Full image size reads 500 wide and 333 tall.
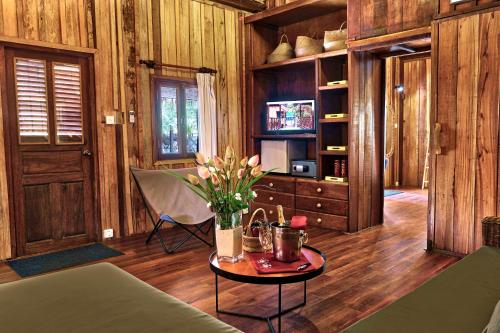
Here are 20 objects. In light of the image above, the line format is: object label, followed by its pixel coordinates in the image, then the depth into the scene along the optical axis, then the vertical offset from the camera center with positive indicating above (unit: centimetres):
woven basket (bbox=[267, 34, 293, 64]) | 525 +120
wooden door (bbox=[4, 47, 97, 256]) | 378 +0
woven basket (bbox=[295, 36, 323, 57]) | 493 +120
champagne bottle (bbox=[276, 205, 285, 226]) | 230 -43
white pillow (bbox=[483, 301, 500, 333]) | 92 -44
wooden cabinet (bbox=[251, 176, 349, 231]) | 454 -71
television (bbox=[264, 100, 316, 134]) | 491 +33
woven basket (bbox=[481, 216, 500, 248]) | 199 -47
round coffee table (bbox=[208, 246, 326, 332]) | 197 -66
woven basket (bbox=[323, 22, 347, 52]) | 459 +120
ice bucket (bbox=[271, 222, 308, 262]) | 216 -55
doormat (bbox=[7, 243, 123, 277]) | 344 -104
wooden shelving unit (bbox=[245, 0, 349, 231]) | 470 +71
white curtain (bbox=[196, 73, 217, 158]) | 510 +40
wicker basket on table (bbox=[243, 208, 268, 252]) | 237 -60
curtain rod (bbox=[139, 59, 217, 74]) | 462 +97
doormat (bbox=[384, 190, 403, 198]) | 724 -97
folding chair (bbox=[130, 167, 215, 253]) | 403 -59
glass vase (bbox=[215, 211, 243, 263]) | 224 -52
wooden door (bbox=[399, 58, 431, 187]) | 825 +44
